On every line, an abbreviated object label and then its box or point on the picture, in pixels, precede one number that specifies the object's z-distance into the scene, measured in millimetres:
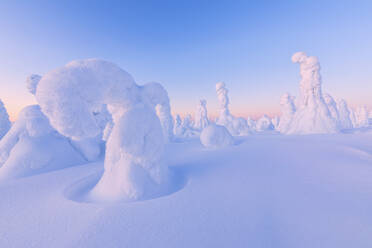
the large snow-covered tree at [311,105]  17984
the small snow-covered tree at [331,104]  22369
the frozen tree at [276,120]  49150
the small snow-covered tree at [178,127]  35700
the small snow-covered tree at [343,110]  32731
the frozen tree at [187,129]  33406
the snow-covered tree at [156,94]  5551
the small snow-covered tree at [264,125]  38281
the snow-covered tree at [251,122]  41850
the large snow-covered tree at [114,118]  3455
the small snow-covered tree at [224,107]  27688
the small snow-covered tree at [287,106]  29500
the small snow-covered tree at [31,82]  9708
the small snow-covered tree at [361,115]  42016
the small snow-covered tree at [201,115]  35375
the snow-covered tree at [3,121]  14870
